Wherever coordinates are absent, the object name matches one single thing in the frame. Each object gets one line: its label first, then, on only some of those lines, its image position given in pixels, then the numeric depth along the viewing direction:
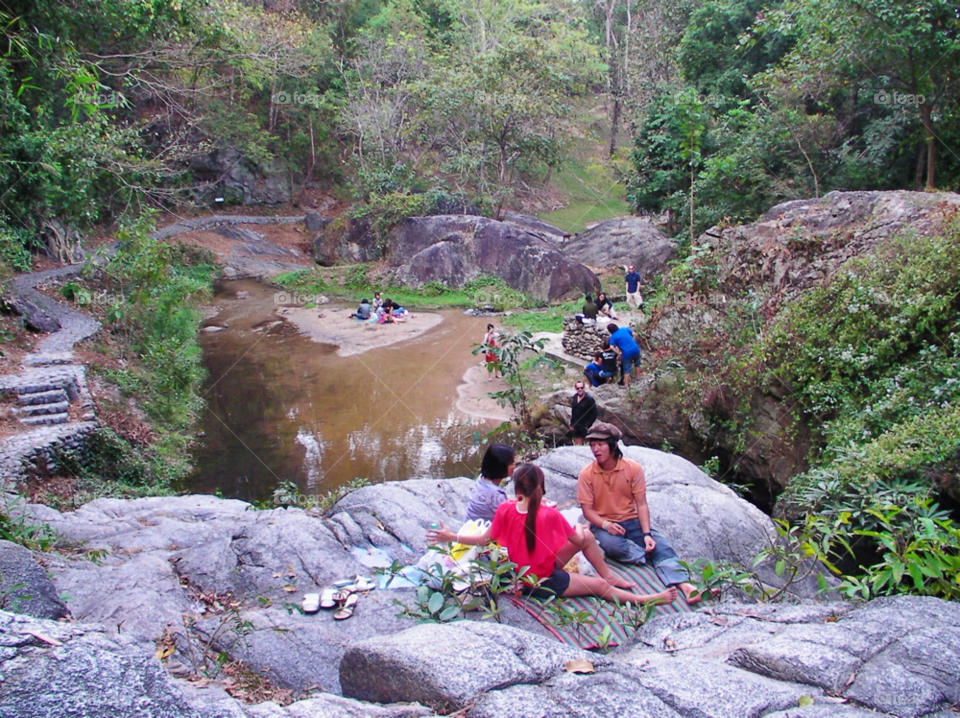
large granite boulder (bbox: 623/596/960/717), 2.49
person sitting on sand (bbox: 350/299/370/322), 16.95
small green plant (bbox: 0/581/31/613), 3.13
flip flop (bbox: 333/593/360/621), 4.08
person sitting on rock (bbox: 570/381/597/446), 8.36
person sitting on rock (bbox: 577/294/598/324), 13.15
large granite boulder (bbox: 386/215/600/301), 19.39
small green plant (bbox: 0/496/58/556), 4.91
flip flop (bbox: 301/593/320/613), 4.14
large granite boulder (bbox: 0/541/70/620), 3.41
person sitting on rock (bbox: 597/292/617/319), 13.42
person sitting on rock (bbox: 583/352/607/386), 10.55
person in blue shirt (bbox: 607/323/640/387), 9.96
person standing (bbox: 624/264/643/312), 15.41
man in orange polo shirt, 4.18
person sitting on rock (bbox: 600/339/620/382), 10.36
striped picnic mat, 3.46
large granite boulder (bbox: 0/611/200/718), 1.69
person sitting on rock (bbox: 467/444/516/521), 4.43
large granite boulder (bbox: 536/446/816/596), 4.86
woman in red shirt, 3.62
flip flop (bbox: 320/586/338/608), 4.20
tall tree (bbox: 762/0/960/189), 10.49
